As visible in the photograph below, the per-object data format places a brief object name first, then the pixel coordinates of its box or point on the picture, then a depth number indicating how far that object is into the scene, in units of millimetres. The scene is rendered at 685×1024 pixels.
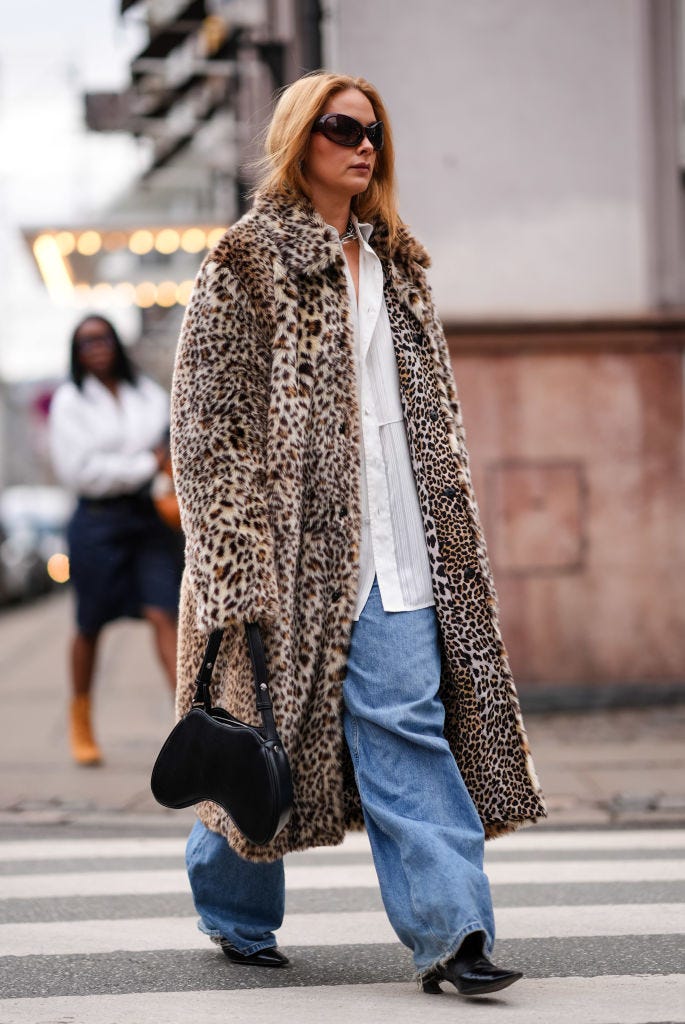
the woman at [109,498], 13305
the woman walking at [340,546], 6433
